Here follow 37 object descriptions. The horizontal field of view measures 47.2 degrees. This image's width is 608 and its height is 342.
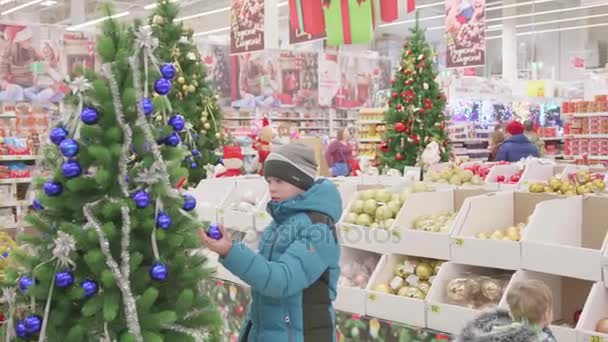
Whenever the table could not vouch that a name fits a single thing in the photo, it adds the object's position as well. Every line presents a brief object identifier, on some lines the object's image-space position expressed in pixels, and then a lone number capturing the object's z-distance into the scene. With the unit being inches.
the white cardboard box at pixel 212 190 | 220.8
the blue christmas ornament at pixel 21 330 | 75.3
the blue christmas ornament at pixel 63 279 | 73.5
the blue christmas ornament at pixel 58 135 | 75.1
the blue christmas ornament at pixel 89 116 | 73.9
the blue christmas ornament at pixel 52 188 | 74.5
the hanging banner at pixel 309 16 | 278.8
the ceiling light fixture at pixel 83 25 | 686.9
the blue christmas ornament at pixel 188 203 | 81.4
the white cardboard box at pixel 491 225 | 133.8
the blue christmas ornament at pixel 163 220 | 76.2
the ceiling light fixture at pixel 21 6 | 710.0
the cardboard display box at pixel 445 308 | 132.4
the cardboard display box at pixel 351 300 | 148.6
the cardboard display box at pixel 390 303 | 139.5
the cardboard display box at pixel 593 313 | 117.9
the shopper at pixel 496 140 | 372.6
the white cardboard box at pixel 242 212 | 185.5
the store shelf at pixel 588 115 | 467.2
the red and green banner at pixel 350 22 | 255.0
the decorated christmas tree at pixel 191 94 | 257.9
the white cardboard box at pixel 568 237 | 123.8
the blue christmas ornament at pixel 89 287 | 73.7
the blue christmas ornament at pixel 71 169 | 73.5
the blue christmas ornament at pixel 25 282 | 75.2
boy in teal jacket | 88.4
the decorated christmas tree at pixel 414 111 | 321.1
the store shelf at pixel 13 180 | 350.3
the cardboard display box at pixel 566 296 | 143.9
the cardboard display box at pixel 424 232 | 143.9
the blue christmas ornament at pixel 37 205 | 77.0
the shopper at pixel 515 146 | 324.8
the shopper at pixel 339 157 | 416.2
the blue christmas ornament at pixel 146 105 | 76.2
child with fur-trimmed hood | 93.7
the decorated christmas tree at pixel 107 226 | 74.1
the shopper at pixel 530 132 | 380.2
